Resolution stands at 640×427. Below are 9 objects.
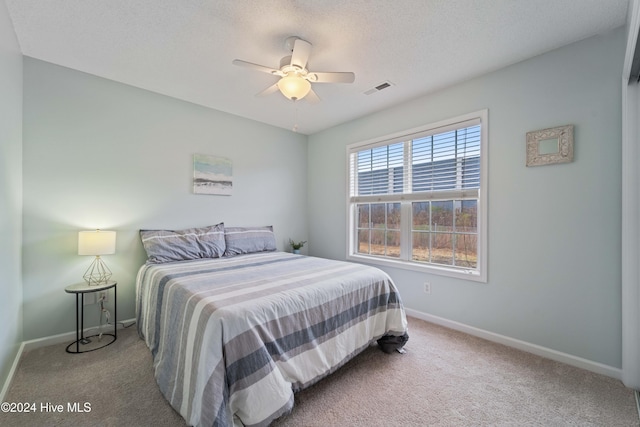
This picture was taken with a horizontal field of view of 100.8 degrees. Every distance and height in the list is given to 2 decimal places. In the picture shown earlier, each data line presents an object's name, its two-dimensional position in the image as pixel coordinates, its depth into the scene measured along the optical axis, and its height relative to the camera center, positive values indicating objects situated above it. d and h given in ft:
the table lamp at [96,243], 7.59 -0.93
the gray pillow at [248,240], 10.87 -1.20
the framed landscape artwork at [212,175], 10.96 +1.59
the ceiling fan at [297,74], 6.52 +3.54
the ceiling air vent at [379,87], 9.09 +4.48
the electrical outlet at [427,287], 9.83 -2.75
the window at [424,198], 8.95 +0.60
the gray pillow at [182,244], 9.01 -1.17
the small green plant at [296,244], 13.67 -1.65
